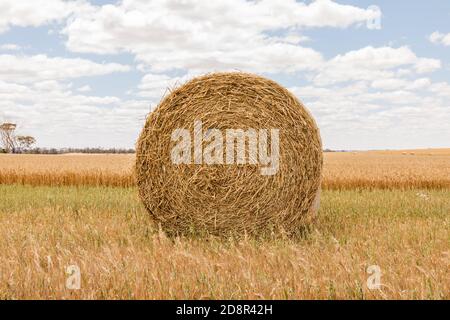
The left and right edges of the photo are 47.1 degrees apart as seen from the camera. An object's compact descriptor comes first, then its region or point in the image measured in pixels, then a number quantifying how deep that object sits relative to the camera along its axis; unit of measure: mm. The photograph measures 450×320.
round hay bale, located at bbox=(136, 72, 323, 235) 6918
